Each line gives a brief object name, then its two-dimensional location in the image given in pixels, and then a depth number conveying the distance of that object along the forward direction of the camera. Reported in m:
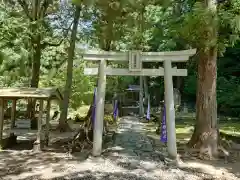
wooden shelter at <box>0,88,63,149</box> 5.96
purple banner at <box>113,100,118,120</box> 11.48
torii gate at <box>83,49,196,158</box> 5.21
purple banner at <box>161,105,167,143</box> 5.57
